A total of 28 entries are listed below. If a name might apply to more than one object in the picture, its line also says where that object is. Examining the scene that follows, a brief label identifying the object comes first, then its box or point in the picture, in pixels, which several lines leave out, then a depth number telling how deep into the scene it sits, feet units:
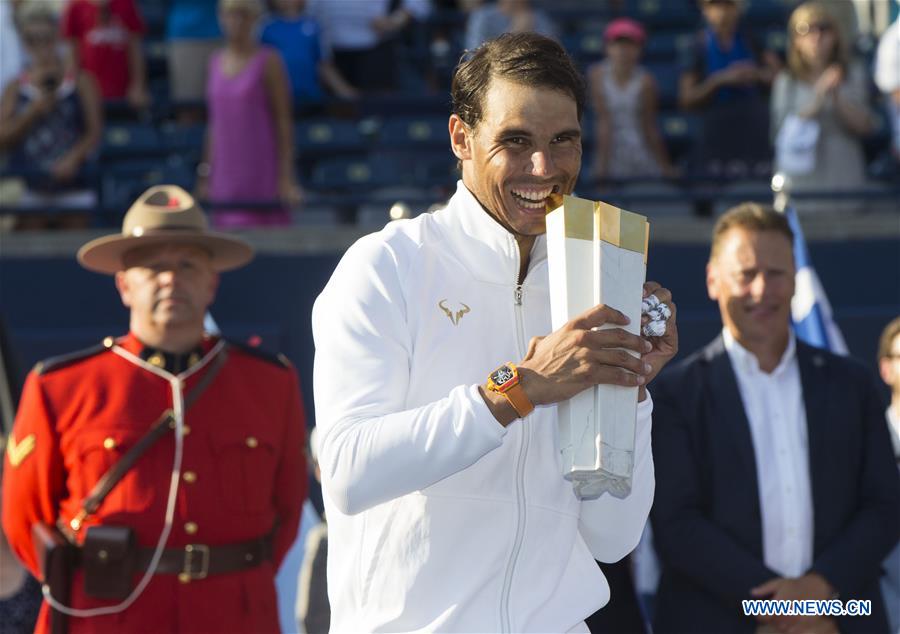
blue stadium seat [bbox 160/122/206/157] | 62.95
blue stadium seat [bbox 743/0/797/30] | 78.89
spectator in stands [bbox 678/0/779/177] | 59.88
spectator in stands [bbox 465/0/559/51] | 62.13
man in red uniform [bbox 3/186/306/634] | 30.76
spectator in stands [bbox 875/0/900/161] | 55.98
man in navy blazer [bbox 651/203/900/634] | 30.37
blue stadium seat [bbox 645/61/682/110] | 69.31
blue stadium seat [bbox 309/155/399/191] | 59.98
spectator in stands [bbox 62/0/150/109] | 61.87
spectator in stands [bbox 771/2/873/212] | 53.98
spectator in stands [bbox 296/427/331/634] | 34.45
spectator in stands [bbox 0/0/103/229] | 54.75
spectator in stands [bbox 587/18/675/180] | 57.88
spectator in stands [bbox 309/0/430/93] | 64.34
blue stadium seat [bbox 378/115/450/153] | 62.85
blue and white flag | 40.42
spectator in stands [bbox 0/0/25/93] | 58.03
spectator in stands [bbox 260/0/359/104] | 61.41
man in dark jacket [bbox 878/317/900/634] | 34.78
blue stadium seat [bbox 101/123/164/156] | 62.85
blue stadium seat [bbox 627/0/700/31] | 78.64
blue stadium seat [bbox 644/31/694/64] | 74.02
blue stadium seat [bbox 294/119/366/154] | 63.05
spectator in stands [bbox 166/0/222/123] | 61.41
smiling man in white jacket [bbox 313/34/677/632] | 18.56
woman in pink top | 55.47
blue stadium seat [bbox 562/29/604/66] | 72.95
